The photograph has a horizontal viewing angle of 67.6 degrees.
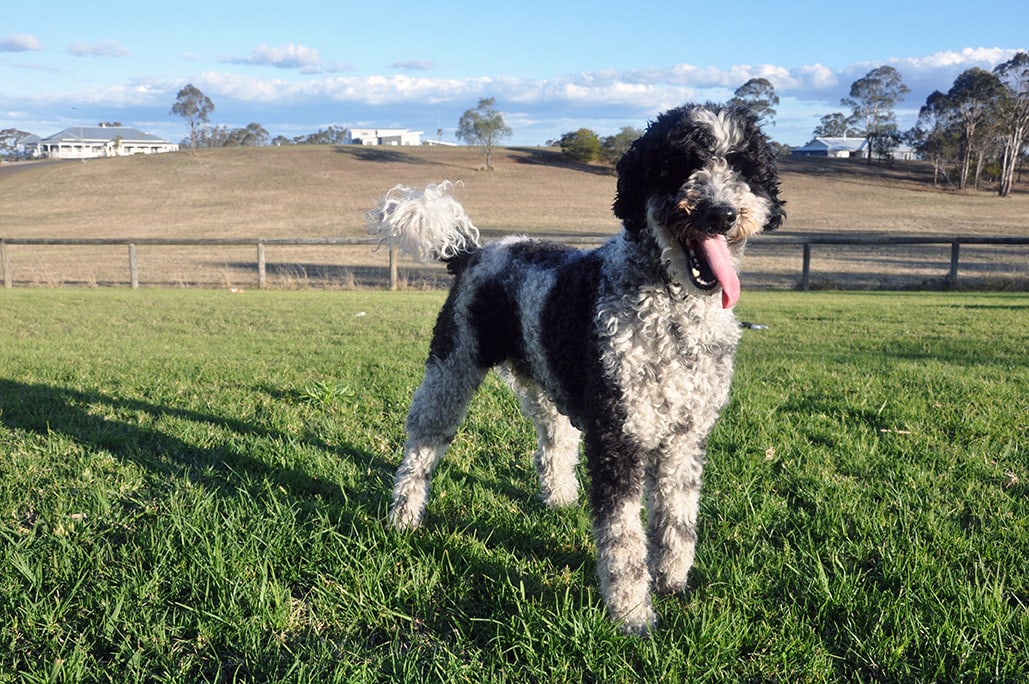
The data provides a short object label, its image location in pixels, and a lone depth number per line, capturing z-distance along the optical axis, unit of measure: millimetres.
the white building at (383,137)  162375
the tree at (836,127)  96375
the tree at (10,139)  137988
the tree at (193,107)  108188
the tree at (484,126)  83875
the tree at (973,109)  68250
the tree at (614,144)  79344
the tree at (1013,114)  66500
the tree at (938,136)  73125
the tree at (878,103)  86875
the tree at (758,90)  78000
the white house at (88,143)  155625
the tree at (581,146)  85188
